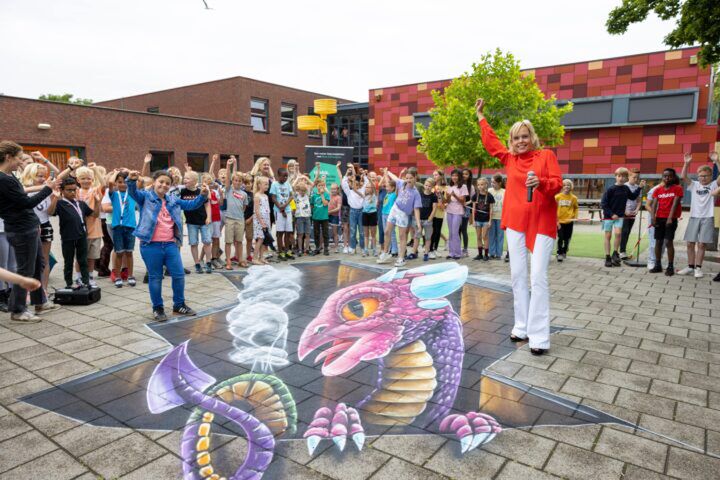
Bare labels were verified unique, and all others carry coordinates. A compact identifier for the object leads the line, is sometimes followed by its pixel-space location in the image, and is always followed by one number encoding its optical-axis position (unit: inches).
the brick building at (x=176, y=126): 797.2
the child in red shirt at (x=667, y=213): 321.4
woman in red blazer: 166.4
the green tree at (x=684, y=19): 309.6
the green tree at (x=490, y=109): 907.4
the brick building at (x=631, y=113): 1011.3
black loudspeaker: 238.4
